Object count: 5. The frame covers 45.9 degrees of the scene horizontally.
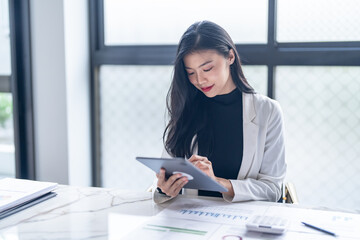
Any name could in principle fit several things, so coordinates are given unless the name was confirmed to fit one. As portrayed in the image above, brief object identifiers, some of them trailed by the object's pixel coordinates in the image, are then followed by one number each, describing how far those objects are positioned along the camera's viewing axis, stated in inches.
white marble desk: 43.4
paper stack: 50.1
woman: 65.2
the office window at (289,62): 90.4
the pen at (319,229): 41.7
